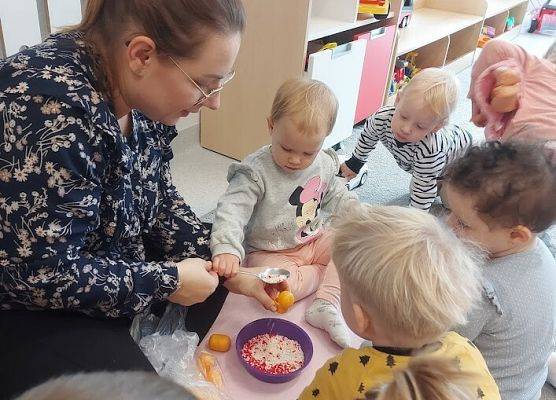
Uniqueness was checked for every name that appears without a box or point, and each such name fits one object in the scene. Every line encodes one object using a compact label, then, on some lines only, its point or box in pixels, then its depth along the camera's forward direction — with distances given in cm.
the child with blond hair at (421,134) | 164
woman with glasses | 78
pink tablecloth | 110
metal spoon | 120
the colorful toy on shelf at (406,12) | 260
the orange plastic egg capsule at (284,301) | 119
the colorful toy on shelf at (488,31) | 403
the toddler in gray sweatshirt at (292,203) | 122
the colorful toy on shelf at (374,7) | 233
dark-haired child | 98
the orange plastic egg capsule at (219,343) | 117
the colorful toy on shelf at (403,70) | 284
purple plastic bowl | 116
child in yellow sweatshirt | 75
